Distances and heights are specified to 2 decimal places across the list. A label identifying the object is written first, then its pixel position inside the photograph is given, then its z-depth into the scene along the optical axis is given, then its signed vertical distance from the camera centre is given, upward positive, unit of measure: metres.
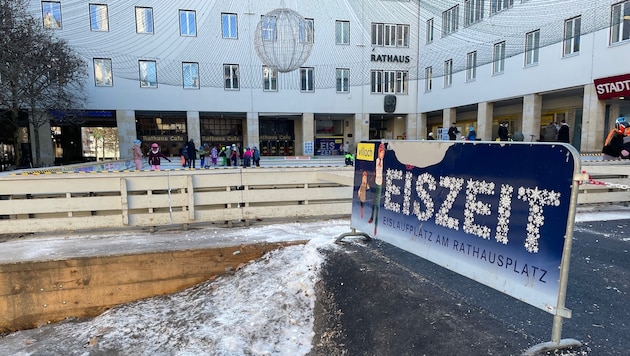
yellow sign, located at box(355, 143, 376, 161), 4.78 -0.09
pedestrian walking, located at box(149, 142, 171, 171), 13.11 -0.36
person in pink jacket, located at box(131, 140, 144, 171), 15.20 -0.37
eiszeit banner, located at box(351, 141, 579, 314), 2.42 -0.55
